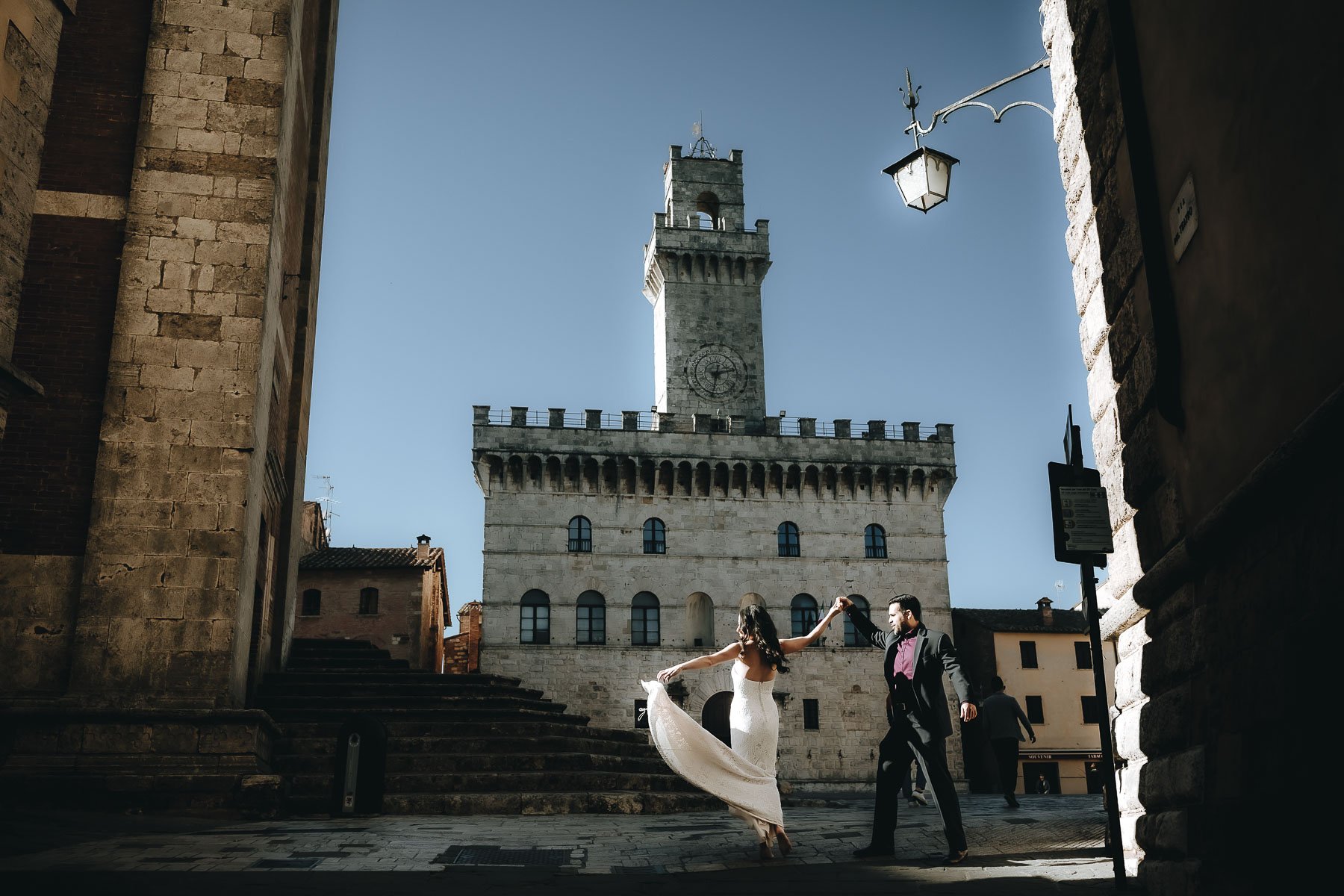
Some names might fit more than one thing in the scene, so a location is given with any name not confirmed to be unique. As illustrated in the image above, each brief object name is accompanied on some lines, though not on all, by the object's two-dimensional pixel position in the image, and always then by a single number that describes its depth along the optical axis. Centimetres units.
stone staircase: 1189
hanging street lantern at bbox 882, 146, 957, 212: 1016
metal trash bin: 991
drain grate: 654
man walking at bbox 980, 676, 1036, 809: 1366
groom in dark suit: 666
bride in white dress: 691
